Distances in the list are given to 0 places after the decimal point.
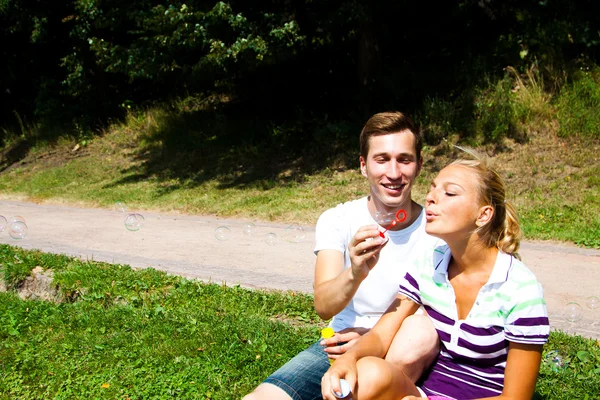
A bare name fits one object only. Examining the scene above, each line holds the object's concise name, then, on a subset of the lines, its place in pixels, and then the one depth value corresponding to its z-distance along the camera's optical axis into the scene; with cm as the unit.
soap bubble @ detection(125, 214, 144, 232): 835
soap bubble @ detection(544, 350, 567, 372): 367
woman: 230
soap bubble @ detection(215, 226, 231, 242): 767
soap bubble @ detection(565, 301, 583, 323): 459
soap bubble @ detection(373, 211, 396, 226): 288
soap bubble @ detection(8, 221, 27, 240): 759
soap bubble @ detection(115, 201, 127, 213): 1041
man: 268
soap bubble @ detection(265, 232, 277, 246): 732
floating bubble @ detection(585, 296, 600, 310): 486
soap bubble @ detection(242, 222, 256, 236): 796
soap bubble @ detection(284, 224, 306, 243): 751
